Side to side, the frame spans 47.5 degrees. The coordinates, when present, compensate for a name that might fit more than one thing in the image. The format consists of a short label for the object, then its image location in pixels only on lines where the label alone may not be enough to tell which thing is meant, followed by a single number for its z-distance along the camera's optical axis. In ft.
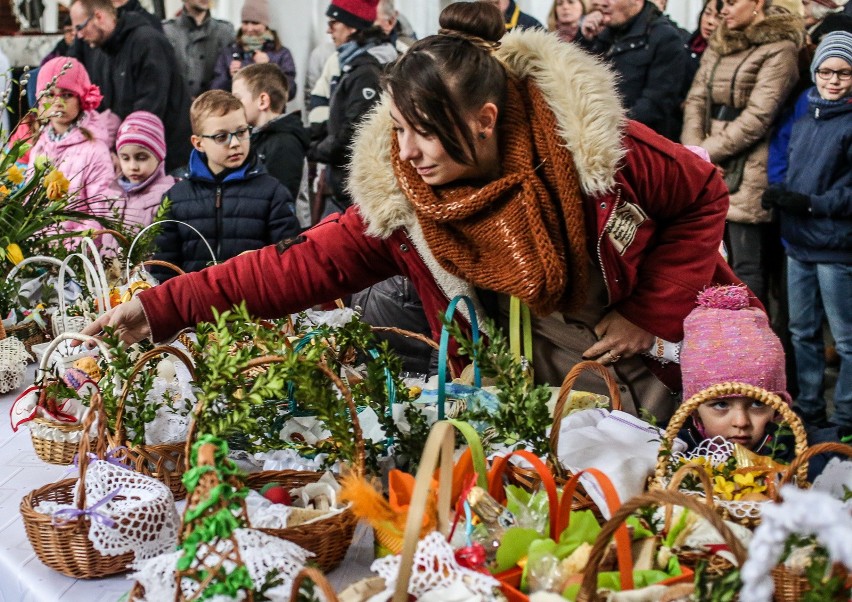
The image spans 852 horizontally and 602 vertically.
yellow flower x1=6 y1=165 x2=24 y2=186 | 8.46
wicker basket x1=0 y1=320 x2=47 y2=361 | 8.39
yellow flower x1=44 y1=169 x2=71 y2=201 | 8.75
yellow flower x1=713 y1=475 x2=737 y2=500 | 4.93
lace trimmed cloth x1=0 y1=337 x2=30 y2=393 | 7.67
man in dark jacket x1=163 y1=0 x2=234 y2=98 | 18.99
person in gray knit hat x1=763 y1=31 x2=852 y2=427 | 11.33
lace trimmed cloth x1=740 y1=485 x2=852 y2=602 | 3.19
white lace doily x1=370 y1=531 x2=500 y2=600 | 3.93
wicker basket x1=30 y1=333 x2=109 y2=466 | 6.23
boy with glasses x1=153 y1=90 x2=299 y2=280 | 11.66
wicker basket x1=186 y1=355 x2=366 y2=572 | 4.56
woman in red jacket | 6.13
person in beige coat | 12.60
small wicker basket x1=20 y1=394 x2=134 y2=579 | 4.77
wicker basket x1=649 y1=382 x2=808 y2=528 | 4.78
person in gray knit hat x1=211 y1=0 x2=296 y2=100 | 18.75
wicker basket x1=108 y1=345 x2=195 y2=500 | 5.47
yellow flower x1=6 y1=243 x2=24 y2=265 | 8.38
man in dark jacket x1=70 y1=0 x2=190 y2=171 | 16.46
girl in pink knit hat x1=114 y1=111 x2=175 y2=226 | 12.94
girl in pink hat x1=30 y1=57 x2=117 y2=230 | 12.96
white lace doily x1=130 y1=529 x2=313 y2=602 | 4.13
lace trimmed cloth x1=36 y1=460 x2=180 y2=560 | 4.71
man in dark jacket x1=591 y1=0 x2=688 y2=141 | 13.69
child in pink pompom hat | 5.88
